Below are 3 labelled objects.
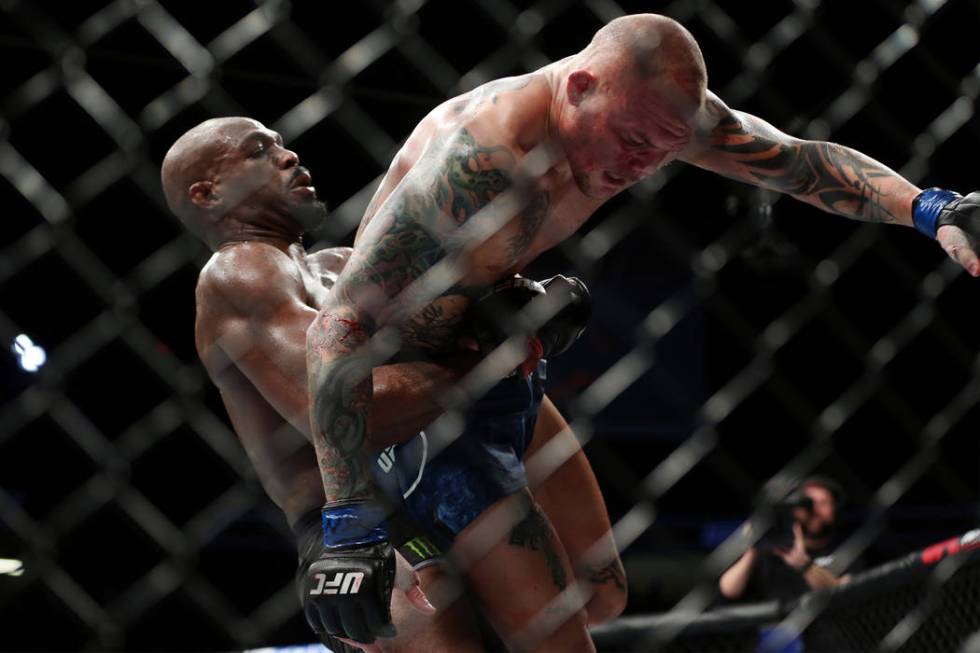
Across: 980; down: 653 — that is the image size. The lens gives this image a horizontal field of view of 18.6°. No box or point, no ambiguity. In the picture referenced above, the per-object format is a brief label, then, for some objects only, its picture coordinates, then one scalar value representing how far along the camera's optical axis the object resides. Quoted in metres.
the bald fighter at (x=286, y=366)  3.81
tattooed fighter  3.54
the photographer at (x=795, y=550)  5.39
